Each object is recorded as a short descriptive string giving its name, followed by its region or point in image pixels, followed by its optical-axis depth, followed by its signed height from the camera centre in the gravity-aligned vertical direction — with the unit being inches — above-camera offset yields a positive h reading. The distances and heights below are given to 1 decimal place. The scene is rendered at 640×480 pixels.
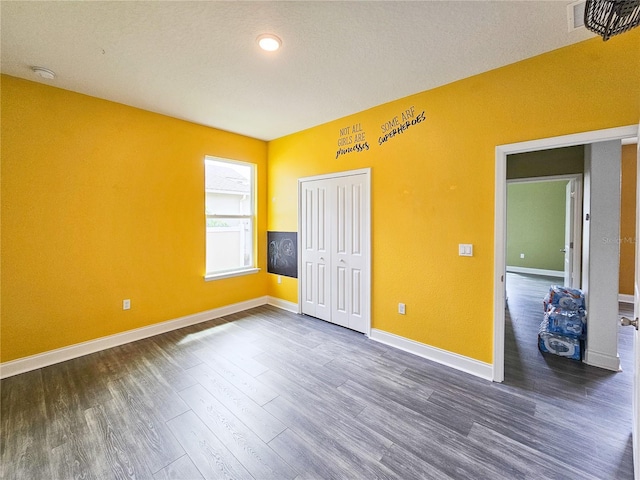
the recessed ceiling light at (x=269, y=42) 76.9 +58.3
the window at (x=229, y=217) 159.0 +11.6
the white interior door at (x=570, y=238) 157.0 -1.3
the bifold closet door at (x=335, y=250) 135.2 -8.2
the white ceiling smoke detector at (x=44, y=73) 93.5 +58.7
